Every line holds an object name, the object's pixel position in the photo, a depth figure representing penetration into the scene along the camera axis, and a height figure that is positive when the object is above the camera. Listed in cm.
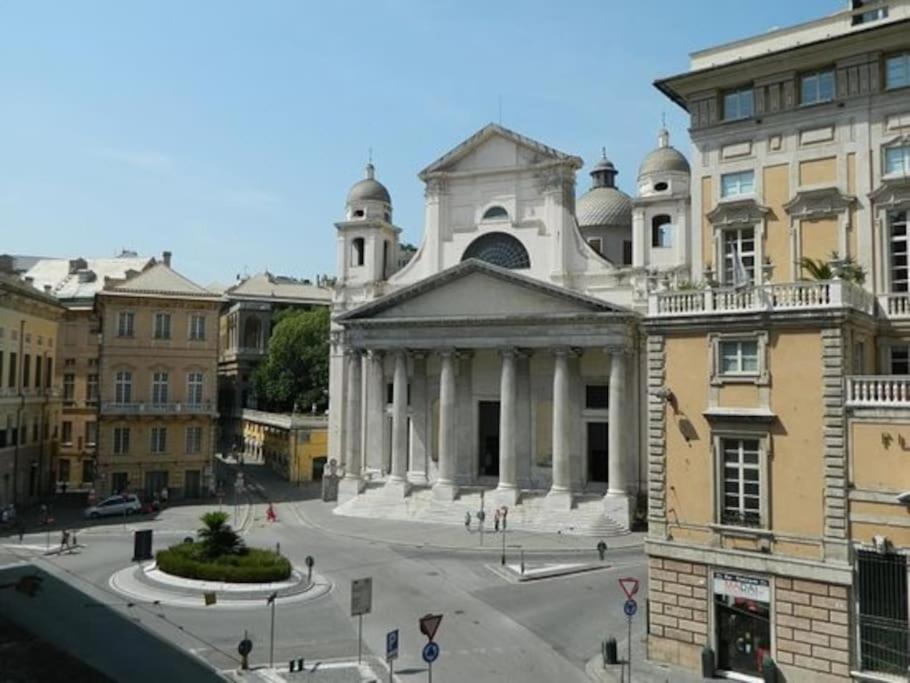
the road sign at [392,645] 1704 -544
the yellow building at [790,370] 1856 +76
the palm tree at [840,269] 2248 +382
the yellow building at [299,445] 6041 -398
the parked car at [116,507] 4366 -642
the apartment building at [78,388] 5641 +34
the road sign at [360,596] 1855 -475
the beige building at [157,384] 4909 +58
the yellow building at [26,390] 4453 +17
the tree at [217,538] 2869 -528
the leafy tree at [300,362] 7169 +301
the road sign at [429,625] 1650 -483
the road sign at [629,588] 1993 -487
